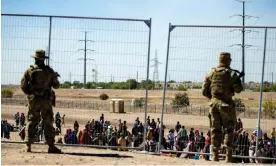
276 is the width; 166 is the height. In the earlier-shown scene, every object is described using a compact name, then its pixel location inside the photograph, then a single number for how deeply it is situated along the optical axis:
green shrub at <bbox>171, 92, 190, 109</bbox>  18.97
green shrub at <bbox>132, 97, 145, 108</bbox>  28.45
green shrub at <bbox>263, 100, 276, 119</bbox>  19.26
